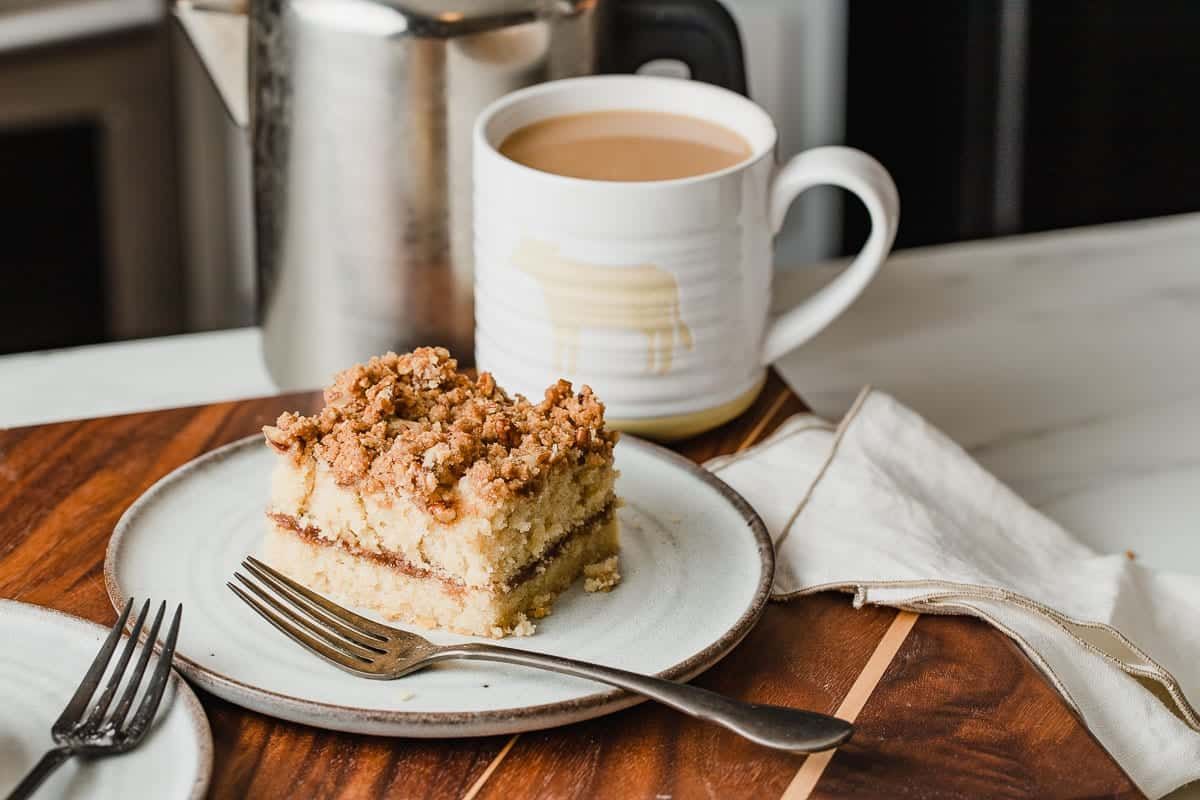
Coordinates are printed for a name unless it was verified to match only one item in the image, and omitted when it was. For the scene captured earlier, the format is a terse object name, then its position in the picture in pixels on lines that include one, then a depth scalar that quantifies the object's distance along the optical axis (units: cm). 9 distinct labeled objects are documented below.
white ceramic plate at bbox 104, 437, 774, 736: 76
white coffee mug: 103
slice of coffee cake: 82
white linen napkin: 87
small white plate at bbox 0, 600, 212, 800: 70
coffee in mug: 109
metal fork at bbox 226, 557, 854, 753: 72
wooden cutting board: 74
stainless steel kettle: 111
